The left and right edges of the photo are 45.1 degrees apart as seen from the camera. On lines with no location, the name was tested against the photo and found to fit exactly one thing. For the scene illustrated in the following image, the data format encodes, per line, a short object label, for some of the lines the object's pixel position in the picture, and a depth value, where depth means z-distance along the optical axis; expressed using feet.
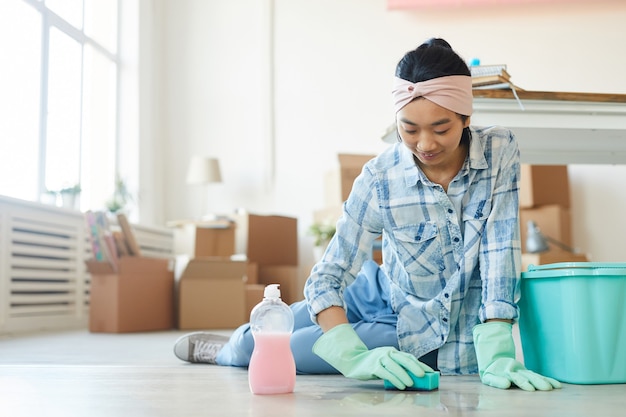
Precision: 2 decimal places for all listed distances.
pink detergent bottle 4.80
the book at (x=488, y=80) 7.04
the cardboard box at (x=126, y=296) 13.52
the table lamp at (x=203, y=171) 19.52
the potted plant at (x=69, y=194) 16.14
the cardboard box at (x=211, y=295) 14.39
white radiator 13.44
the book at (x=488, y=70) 7.09
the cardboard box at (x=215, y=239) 17.52
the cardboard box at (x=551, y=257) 15.99
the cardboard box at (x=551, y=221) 17.24
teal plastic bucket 5.11
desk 7.05
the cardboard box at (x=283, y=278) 18.19
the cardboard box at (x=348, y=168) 16.97
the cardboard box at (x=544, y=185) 16.87
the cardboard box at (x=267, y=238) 18.21
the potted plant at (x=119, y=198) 17.92
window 15.55
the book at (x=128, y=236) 13.93
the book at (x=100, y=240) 13.57
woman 5.10
